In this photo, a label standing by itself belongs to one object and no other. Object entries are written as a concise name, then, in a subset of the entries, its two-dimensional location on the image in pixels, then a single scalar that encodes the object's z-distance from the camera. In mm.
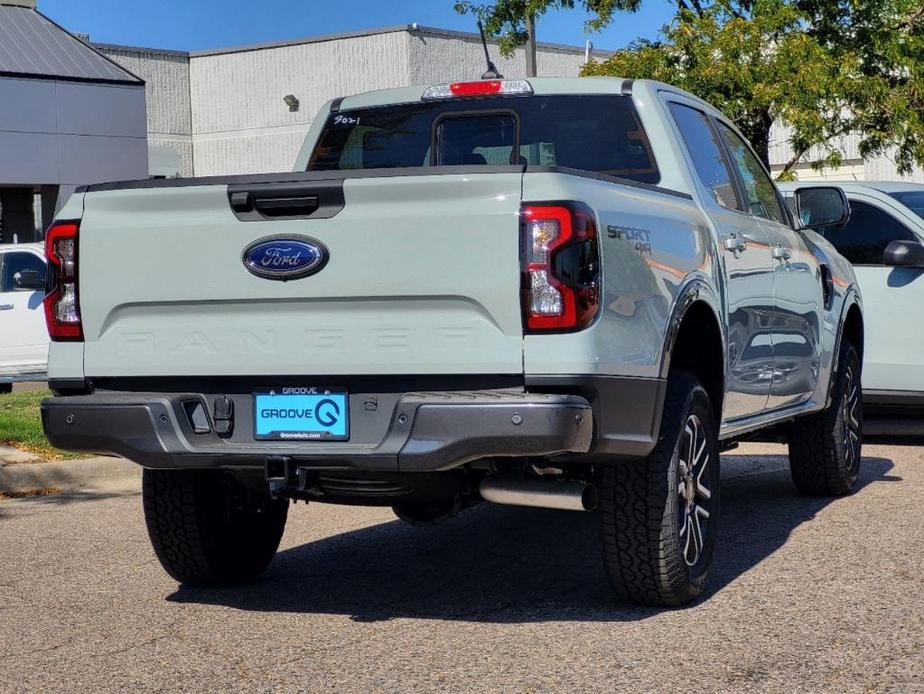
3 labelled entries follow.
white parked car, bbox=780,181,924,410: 10312
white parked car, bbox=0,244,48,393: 16375
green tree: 19469
